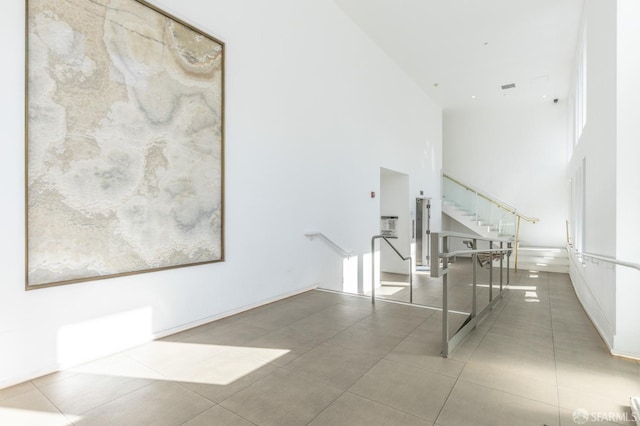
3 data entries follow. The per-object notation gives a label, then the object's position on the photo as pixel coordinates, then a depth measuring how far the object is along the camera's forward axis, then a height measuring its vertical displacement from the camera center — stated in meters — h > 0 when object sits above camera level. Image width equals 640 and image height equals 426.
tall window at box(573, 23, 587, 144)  6.13 +2.56
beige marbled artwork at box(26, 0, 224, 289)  2.55 +0.63
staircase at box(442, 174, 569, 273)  9.43 -0.21
